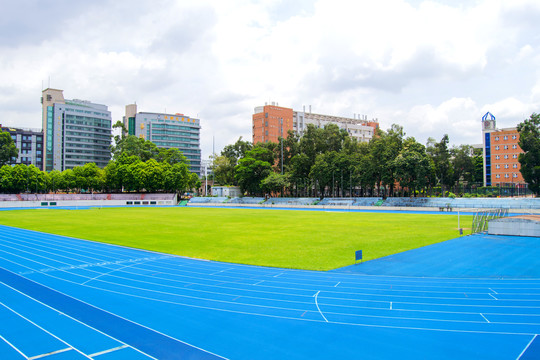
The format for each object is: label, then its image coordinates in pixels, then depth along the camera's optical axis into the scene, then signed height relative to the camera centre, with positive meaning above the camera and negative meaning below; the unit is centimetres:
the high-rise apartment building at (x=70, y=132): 11288 +1748
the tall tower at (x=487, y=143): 7975 +982
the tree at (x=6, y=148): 8206 +877
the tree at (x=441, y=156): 7200 +631
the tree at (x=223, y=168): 9219 +486
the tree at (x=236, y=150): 9431 +979
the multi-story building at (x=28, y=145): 10831 +1288
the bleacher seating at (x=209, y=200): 8288 -300
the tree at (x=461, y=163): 8256 +563
